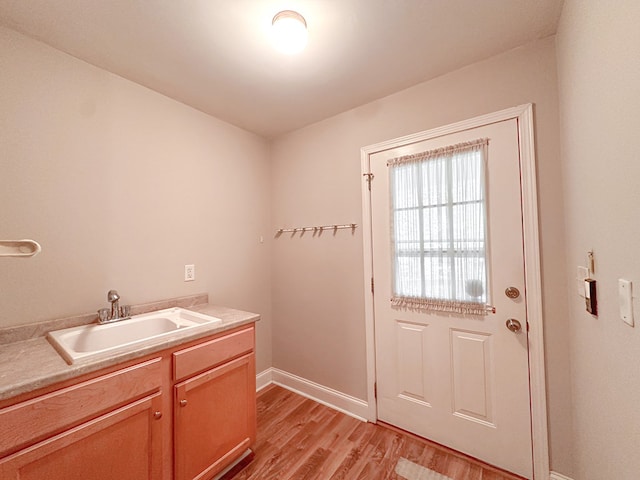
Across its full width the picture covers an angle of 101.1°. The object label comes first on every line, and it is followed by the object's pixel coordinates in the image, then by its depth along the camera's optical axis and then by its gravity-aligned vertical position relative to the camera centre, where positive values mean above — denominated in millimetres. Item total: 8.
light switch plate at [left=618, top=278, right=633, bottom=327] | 689 -158
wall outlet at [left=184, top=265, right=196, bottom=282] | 2048 -185
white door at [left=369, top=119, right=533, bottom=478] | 1512 -674
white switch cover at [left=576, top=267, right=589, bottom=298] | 1091 -150
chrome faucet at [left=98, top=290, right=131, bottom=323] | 1554 -369
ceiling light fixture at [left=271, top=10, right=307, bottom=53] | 1258 +1071
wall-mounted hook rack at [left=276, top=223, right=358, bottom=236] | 2167 +171
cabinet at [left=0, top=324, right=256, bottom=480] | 925 -735
